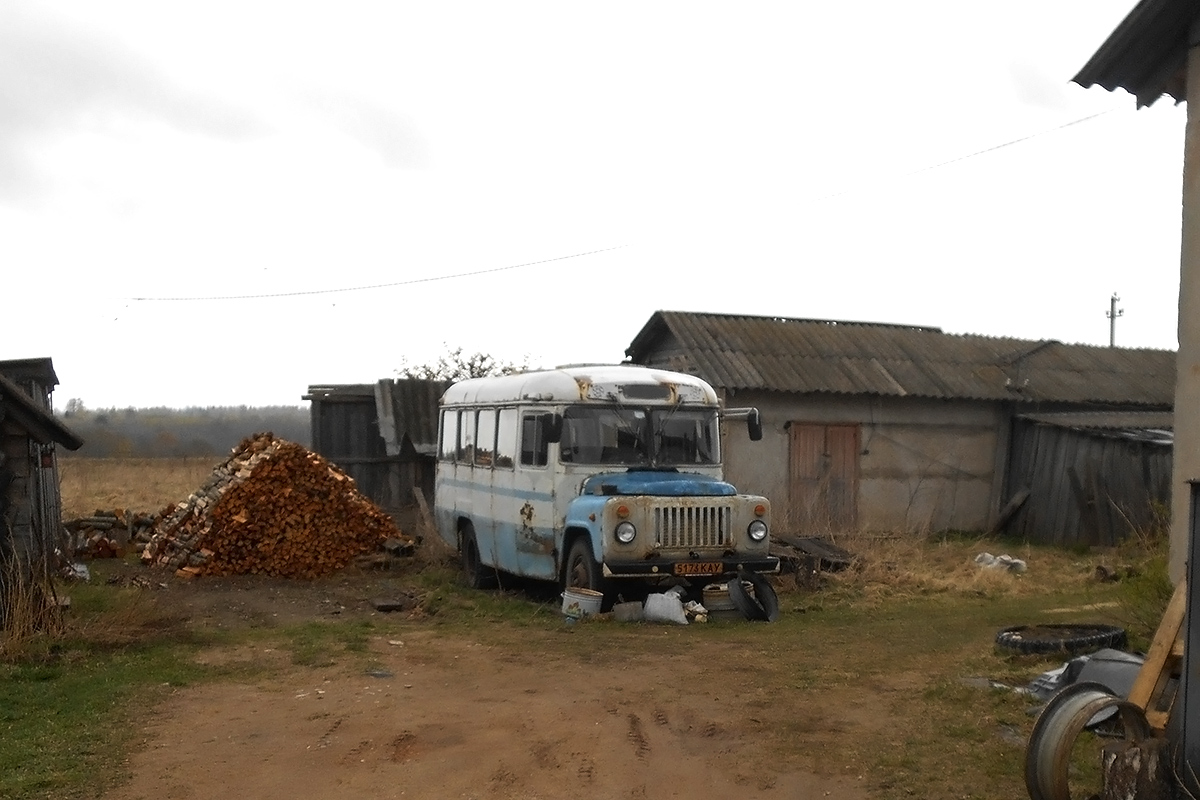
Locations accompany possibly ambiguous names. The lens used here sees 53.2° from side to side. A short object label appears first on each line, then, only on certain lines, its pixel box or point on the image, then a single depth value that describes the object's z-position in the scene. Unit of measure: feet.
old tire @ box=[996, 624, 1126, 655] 29.37
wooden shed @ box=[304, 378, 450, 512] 68.80
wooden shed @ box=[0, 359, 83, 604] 35.35
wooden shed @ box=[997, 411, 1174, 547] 64.49
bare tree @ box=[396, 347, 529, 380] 119.41
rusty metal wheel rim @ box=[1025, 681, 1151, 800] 17.12
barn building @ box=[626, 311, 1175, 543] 67.36
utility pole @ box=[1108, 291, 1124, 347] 161.27
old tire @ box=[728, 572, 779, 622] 40.65
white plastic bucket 39.45
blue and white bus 39.47
